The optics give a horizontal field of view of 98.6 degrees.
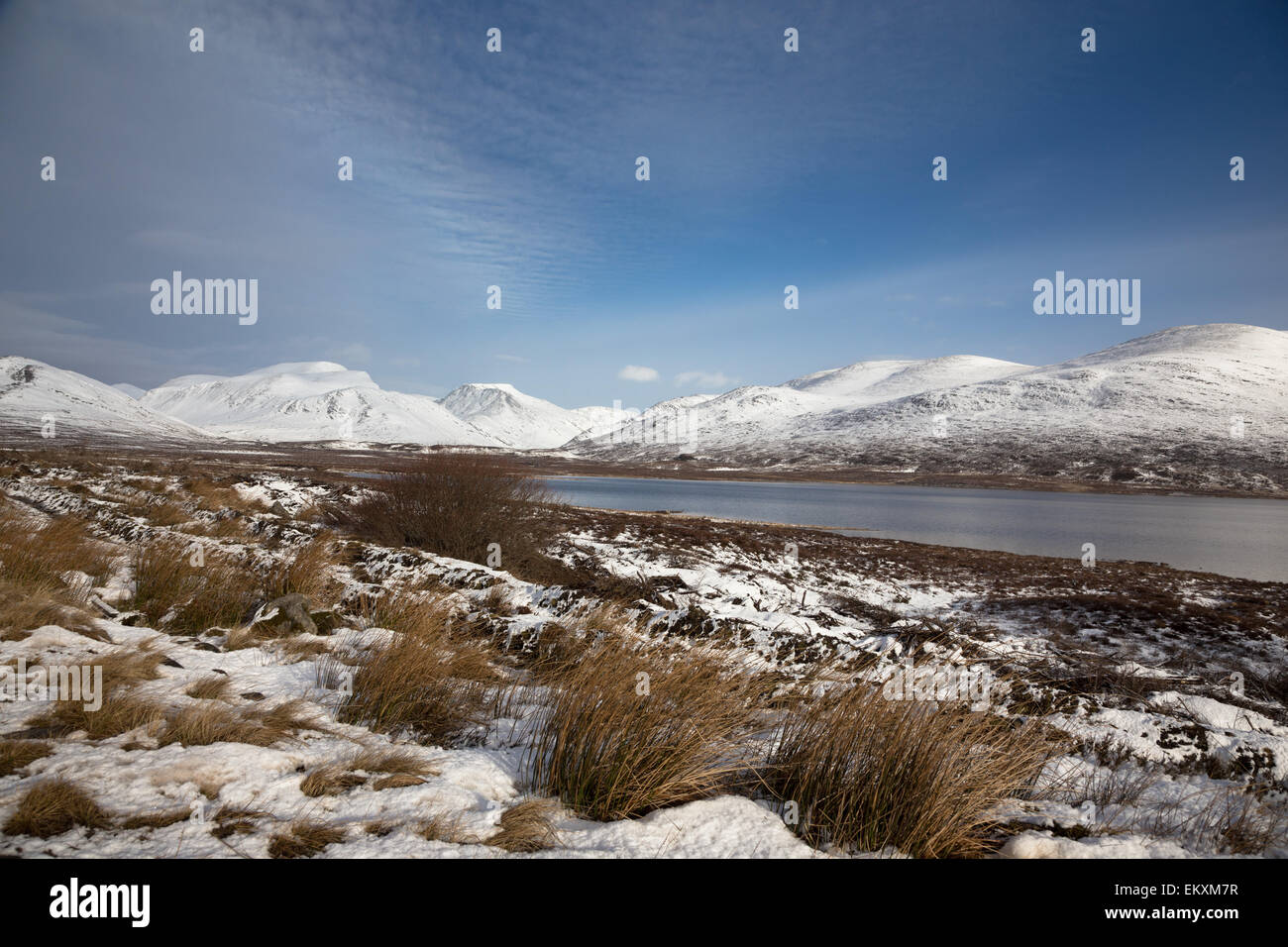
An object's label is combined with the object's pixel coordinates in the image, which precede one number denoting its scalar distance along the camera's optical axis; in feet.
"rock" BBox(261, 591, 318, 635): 17.81
